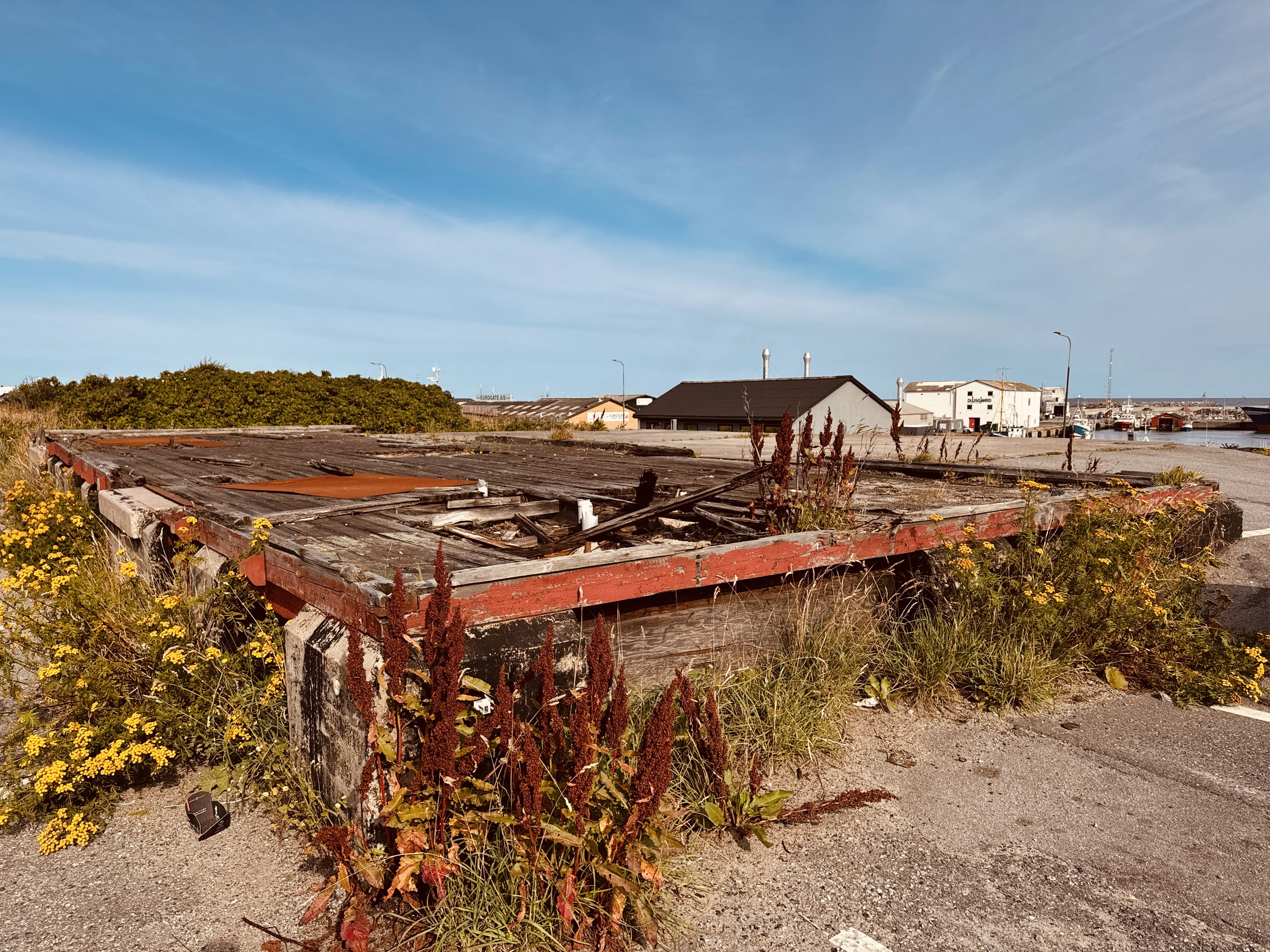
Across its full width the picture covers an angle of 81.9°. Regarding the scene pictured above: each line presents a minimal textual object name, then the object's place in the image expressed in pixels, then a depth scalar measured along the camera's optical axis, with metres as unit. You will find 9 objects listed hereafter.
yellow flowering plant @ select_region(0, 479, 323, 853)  3.07
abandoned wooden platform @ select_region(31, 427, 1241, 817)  2.77
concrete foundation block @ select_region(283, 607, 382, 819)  2.57
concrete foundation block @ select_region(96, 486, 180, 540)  4.88
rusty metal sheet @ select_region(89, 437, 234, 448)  11.85
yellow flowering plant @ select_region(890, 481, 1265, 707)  4.28
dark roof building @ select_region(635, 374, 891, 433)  45.09
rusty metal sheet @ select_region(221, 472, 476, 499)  5.73
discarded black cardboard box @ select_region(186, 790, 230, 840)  3.00
